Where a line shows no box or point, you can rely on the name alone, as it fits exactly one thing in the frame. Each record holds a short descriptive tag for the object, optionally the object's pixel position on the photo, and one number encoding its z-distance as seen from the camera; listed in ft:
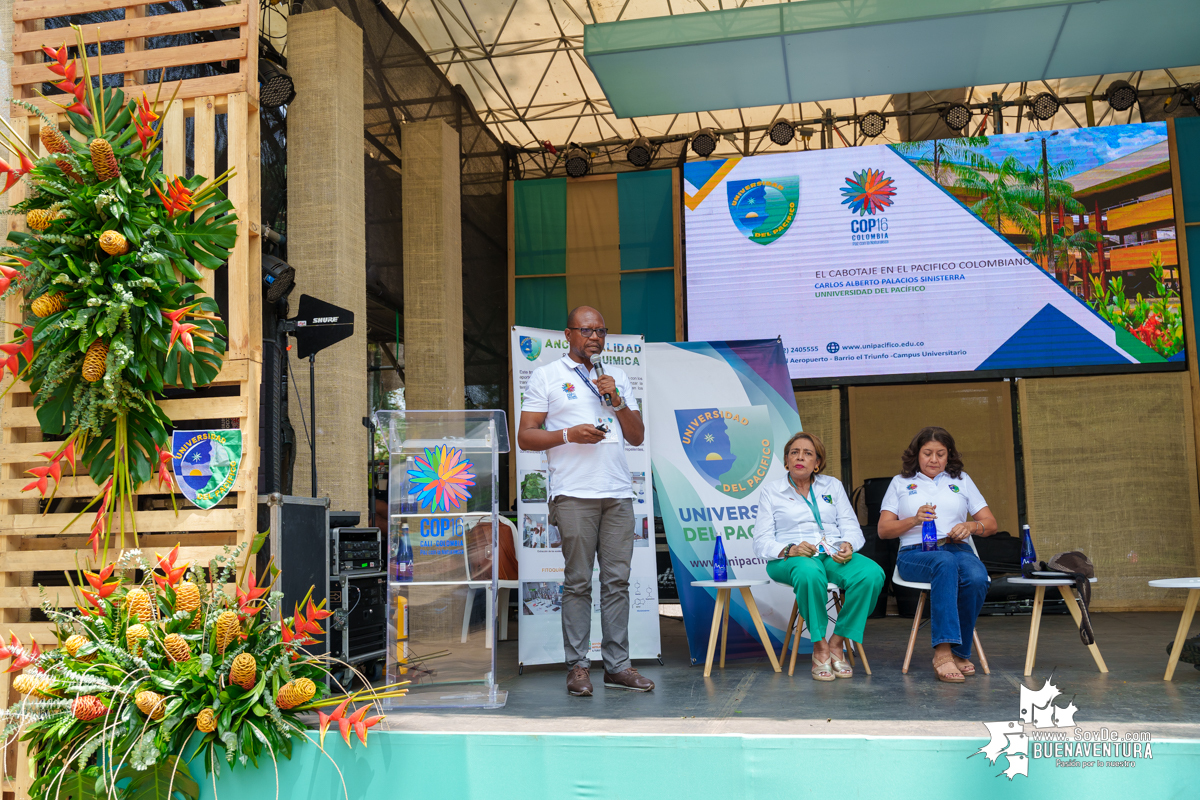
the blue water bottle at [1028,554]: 12.98
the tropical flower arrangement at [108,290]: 8.64
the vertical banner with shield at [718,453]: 14.94
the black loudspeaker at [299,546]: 10.91
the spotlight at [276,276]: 16.07
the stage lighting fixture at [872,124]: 29.89
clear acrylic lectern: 11.21
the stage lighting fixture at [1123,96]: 28.40
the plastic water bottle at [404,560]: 11.19
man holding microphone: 11.65
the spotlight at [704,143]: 30.66
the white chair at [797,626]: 13.19
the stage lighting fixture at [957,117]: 28.43
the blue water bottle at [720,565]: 14.48
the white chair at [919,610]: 12.82
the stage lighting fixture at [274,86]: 17.89
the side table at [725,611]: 13.35
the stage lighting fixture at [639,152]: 31.65
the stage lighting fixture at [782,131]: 30.12
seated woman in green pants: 12.66
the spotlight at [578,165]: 31.65
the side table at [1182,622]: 11.75
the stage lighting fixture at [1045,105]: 28.73
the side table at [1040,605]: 12.48
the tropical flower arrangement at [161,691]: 7.52
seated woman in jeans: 12.48
